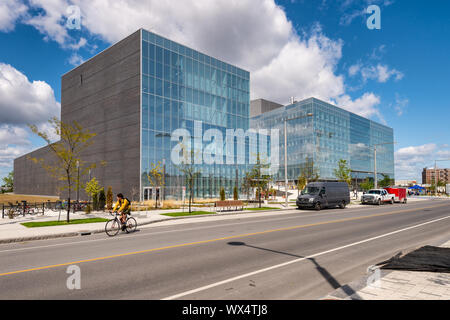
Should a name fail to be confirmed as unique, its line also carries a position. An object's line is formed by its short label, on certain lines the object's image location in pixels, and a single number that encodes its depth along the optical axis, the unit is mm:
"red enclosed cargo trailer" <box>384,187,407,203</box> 39344
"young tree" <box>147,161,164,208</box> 39656
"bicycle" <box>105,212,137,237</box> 13300
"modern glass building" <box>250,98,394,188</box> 85000
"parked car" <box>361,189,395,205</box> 36094
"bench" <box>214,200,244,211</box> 24828
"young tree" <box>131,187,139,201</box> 40631
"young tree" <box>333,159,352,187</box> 45344
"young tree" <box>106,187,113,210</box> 26266
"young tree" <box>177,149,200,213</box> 43662
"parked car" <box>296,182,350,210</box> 27797
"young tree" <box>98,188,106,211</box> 25488
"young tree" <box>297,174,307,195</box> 45500
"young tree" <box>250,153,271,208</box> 30734
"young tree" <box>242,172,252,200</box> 50225
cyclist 13305
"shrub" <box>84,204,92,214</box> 23330
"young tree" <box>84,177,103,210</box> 25727
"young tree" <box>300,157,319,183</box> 43506
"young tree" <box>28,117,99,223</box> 17453
